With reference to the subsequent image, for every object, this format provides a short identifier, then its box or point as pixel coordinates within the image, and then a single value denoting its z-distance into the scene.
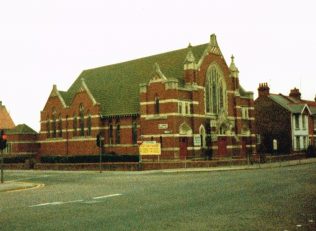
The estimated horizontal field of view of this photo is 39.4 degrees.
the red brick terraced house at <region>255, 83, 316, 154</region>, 62.75
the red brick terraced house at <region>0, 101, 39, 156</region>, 64.31
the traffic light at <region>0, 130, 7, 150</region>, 27.69
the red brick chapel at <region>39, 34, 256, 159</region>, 45.56
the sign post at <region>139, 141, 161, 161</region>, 38.94
